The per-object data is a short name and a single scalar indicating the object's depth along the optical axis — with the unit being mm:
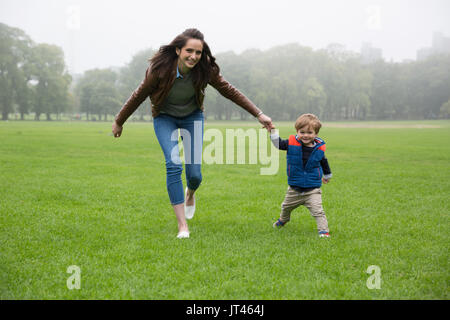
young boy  4477
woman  4133
